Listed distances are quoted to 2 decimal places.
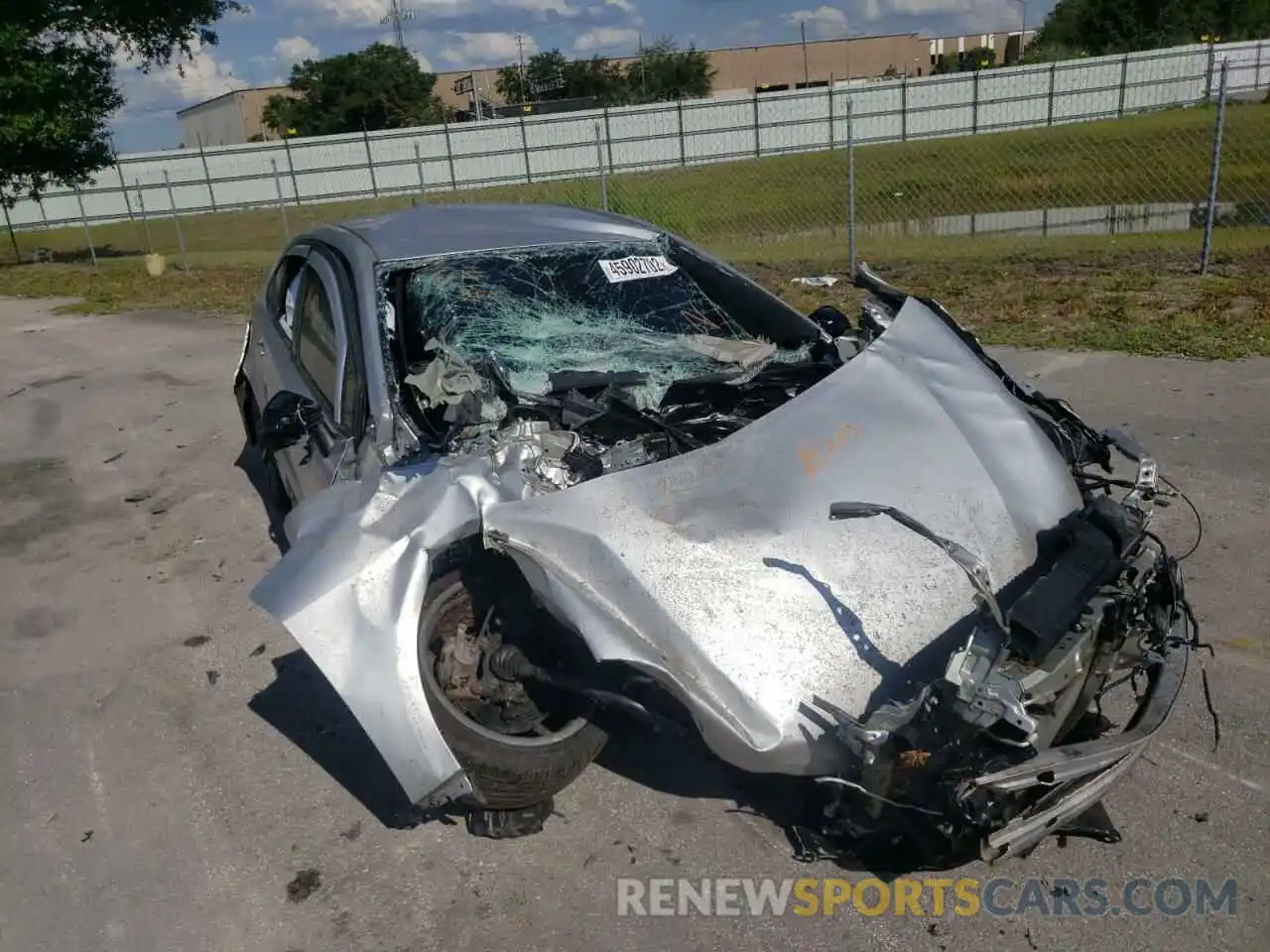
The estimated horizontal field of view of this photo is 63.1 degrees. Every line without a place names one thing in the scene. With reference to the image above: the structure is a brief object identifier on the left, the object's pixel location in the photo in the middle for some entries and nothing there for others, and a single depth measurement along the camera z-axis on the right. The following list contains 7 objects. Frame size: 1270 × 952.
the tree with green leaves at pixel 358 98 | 62.59
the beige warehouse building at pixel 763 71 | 75.31
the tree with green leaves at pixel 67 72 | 17.72
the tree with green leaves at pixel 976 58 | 67.25
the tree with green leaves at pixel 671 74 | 66.94
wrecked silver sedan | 2.50
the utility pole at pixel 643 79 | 67.25
